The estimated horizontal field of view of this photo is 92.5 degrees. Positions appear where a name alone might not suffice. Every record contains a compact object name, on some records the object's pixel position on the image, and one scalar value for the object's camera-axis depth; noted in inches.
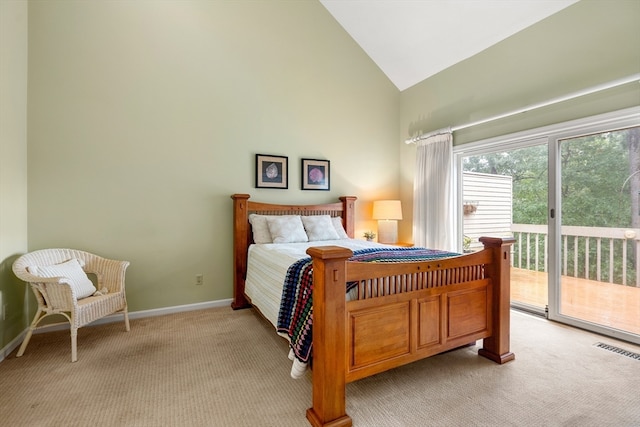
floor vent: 91.5
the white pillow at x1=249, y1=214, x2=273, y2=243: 135.9
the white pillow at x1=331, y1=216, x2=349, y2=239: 152.2
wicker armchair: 88.7
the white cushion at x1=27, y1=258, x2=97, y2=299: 93.1
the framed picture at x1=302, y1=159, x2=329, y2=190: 156.9
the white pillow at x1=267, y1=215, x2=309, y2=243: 134.3
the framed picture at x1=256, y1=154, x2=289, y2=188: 145.6
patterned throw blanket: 69.2
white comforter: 91.6
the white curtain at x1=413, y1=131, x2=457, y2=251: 154.9
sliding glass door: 103.0
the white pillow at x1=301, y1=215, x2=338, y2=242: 142.6
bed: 61.7
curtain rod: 96.0
